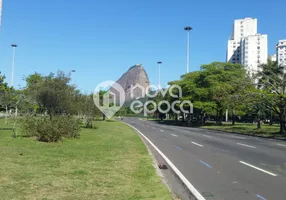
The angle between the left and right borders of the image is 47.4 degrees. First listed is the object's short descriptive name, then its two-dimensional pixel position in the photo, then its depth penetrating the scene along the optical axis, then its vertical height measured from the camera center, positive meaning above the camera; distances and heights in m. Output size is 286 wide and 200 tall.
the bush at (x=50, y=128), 16.64 -0.86
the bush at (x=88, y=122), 34.54 -0.96
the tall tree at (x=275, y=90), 32.84 +3.05
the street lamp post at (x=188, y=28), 56.93 +15.32
